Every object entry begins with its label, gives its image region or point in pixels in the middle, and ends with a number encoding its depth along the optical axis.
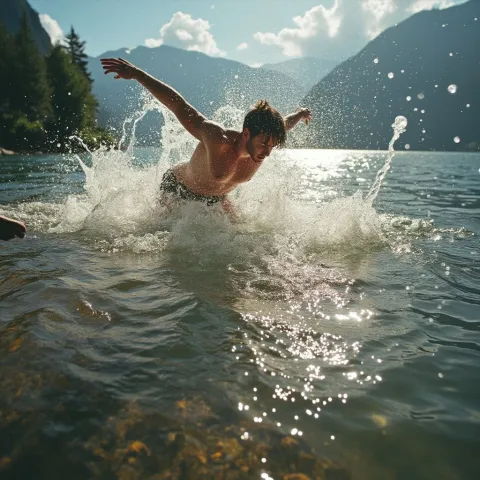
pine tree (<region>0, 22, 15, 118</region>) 40.09
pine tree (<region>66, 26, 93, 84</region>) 56.28
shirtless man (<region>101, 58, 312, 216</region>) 4.19
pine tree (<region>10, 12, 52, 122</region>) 40.47
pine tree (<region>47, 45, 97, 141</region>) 45.62
